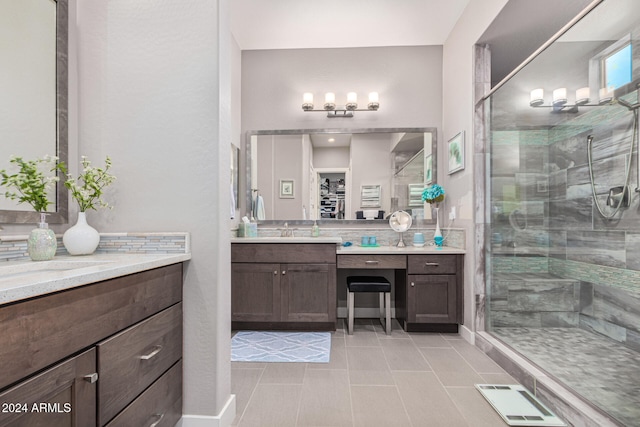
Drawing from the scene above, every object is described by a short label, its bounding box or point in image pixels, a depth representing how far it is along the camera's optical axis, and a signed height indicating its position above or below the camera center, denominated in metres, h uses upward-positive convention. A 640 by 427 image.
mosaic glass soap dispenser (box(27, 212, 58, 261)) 1.16 -0.11
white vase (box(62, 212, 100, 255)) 1.31 -0.10
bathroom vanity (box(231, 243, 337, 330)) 2.80 -0.60
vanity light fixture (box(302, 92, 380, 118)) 3.31 +1.23
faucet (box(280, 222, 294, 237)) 3.37 -0.17
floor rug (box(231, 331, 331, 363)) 2.32 -1.08
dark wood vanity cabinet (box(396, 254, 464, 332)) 2.78 -0.66
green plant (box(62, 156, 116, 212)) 1.34 +0.14
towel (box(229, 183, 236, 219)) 2.97 +0.10
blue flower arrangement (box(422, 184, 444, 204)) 3.11 +0.23
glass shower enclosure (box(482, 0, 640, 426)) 2.06 +0.10
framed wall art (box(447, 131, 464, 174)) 2.83 +0.61
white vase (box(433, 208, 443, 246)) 3.10 -0.20
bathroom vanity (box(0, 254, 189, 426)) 0.68 -0.36
